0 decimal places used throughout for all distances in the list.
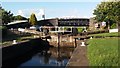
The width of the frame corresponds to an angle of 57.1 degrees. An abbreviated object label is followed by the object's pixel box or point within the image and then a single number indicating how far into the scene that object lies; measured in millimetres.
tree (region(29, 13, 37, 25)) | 24170
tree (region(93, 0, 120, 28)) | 16556
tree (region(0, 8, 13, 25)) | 19095
